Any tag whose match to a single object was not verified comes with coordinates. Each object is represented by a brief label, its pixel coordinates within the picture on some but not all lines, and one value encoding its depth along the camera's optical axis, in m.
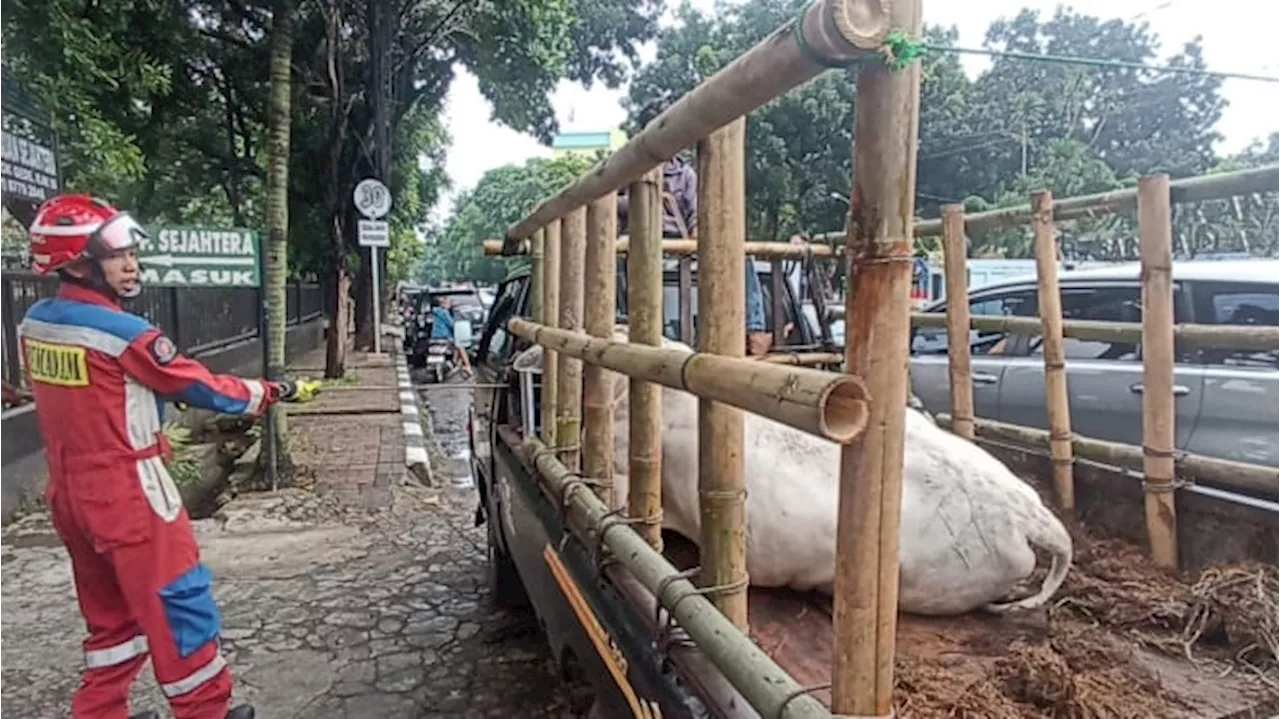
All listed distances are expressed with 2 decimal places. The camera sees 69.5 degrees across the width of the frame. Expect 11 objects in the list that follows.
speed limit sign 10.94
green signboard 5.54
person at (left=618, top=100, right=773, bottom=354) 3.88
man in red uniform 2.52
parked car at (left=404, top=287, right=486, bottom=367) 15.92
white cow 2.07
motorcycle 14.16
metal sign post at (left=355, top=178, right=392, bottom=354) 10.96
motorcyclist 14.78
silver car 3.88
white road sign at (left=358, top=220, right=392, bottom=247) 11.18
